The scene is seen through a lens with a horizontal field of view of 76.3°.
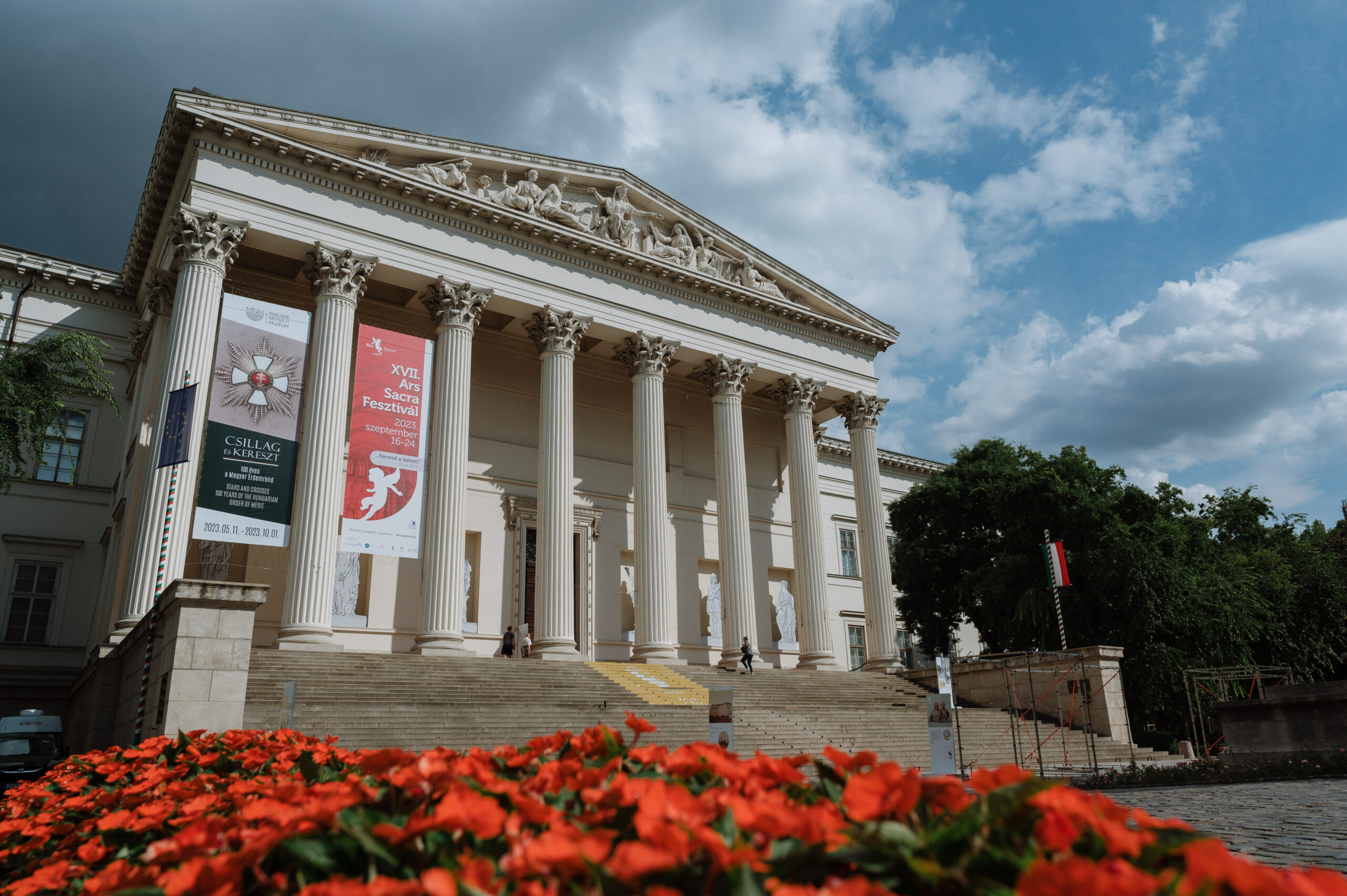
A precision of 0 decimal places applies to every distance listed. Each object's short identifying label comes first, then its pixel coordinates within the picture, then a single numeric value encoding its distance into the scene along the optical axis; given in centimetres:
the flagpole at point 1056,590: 2532
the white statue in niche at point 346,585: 2250
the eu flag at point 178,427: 1656
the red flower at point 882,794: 169
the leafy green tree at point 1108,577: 2673
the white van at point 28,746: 1389
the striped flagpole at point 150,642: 1197
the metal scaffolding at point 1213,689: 2188
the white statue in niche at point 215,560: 2139
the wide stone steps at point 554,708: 1527
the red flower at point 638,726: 275
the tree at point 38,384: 1462
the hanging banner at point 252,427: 1845
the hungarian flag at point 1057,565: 2564
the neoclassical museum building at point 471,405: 2030
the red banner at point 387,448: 2006
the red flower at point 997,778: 187
